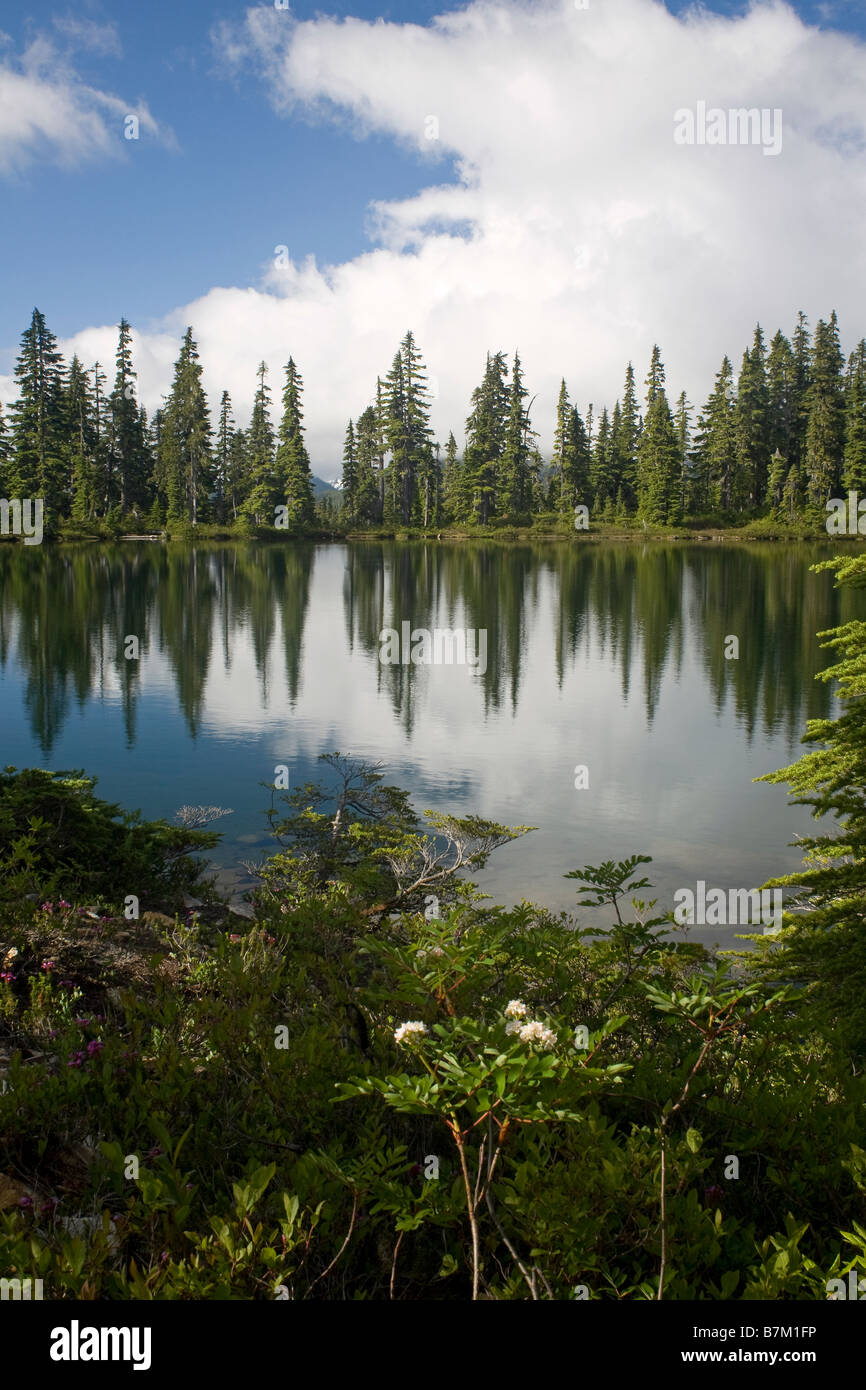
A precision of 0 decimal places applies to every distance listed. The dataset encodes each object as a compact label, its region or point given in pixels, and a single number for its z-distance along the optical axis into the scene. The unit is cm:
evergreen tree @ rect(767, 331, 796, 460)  8838
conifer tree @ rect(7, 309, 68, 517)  7106
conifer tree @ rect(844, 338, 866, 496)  7875
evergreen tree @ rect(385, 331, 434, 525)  8688
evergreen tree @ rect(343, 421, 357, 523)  9258
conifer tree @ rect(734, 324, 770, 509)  8412
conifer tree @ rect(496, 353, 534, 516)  8644
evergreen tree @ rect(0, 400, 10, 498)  7206
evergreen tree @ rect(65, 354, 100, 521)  7331
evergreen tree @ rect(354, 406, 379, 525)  9225
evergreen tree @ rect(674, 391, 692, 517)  8719
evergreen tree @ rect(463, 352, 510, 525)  8731
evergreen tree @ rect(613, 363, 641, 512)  8931
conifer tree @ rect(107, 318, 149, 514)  7969
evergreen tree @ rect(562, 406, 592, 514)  8781
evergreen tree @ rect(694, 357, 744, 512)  8381
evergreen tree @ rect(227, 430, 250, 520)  8550
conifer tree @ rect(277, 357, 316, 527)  7962
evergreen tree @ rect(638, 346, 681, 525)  8056
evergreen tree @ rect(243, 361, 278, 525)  7912
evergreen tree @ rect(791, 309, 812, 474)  8688
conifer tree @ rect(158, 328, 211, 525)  7719
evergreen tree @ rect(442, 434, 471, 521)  8888
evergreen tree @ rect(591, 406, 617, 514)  8931
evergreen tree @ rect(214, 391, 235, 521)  8612
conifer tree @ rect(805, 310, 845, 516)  7900
